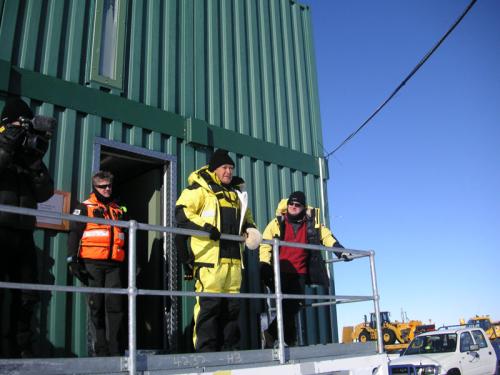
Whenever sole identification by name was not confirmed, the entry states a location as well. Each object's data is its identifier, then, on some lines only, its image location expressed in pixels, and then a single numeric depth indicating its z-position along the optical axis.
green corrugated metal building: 5.57
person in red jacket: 5.73
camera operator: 3.92
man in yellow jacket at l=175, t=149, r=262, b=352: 4.62
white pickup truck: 11.69
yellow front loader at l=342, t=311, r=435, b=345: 23.30
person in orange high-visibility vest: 4.75
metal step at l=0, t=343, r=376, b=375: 3.38
